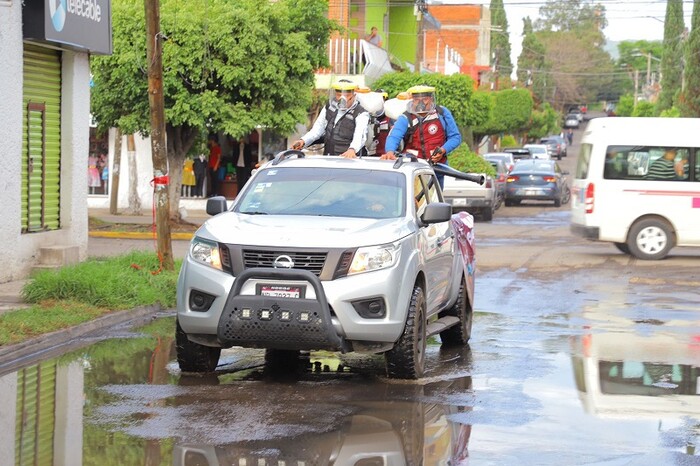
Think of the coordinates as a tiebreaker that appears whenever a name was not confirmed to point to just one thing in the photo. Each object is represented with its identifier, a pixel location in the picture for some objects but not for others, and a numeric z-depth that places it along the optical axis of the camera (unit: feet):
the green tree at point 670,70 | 268.41
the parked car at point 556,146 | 277.85
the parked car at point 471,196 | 108.68
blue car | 133.08
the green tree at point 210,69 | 85.66
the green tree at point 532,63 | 432.25
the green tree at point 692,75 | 193.16
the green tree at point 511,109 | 255.70
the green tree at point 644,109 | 329.42
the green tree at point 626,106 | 460.96
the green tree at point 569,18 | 479.41
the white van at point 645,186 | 72.69
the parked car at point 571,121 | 459.36
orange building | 294.46
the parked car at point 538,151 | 203.35
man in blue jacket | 45.79
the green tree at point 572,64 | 468.34
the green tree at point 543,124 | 313.12
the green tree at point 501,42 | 390.21
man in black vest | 44.11
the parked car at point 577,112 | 482.73
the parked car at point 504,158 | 138.41
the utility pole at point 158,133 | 51.72
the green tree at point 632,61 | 552.41
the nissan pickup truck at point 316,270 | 30.91
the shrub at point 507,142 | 286.05
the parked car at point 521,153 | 198.42
